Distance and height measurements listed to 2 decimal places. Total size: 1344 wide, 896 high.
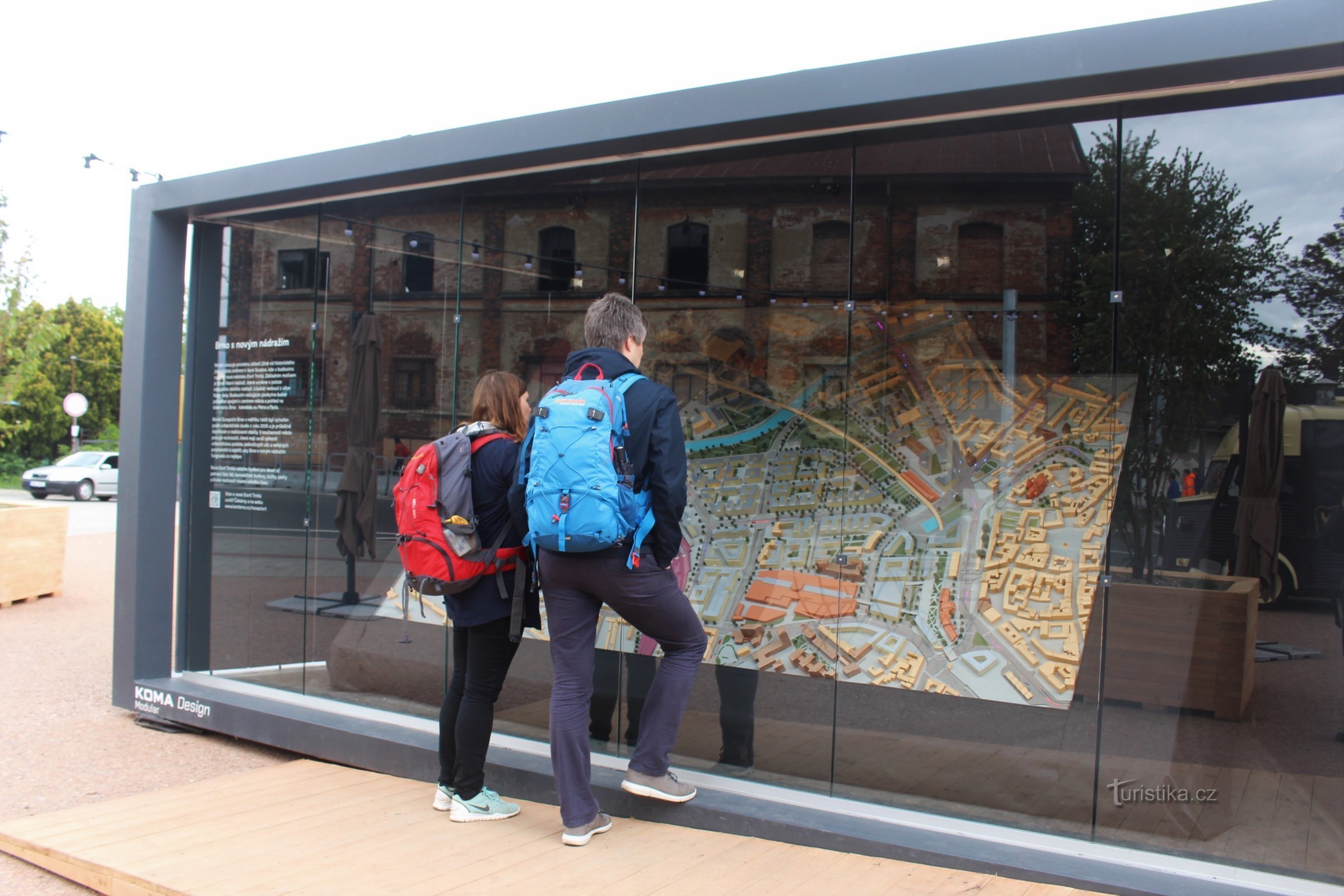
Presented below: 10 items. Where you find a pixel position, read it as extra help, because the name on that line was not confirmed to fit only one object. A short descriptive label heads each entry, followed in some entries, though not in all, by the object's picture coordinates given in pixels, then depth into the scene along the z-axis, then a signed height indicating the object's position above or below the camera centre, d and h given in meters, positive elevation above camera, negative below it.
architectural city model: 3.98 -0.29
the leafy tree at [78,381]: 48.84 +2.15
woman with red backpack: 3.82 -0.80
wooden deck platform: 3.36 -1.61
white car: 30.05 -1.85
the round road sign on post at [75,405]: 32.62 +0.49
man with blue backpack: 3.35 -0.30
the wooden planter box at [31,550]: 11.11 -1.56
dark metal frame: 3.26 +1.34
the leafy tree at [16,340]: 13.43 +1.09
